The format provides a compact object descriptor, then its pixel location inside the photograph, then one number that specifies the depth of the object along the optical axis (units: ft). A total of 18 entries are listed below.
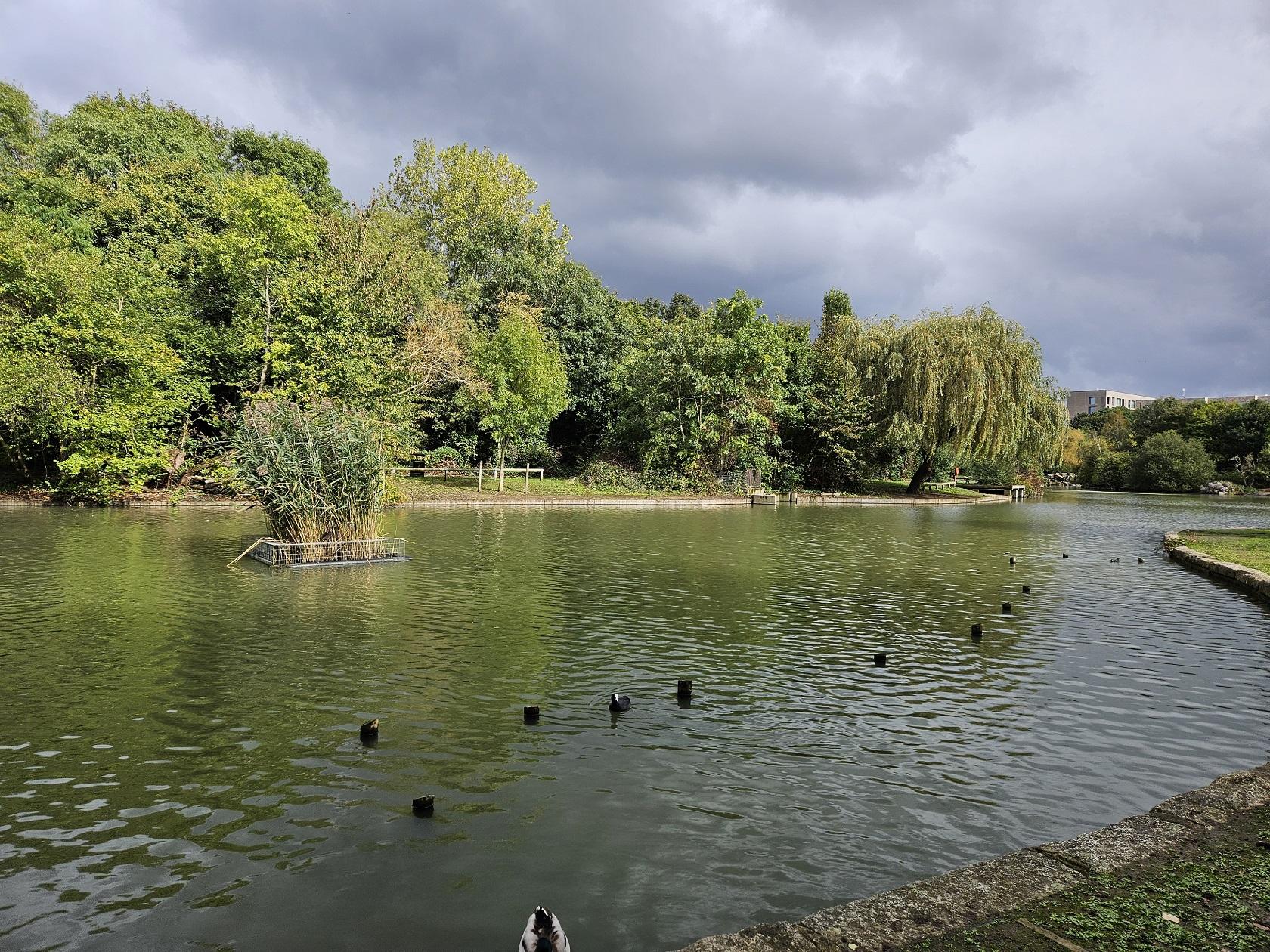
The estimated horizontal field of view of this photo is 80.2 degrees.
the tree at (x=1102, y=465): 239.71
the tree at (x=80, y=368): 77.51
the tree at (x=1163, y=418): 257.14
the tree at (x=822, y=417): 141.08
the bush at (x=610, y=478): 128.16
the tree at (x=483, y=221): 142.82
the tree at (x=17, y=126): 119.24
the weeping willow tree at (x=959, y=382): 130.62
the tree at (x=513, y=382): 110.42
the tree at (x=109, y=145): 111.45
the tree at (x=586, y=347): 143.64
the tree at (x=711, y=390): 127.03
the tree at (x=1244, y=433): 225.56
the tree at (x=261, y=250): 89.76
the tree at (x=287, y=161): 128.88
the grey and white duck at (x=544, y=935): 10.56
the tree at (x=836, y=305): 187.11
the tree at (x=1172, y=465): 215.51
